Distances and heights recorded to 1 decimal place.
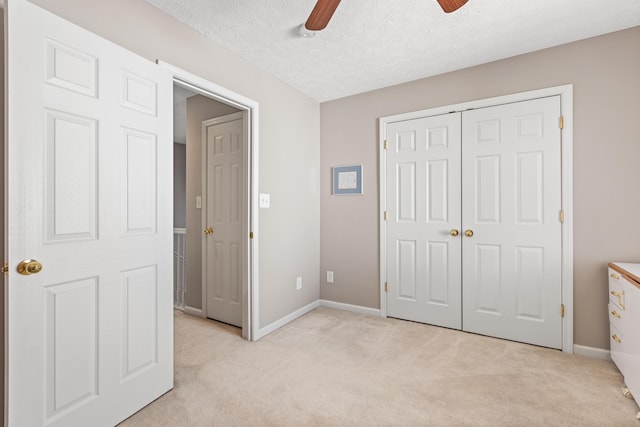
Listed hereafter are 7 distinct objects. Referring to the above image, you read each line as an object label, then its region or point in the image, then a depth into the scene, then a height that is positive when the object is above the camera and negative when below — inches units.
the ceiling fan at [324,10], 55.3 +40.3
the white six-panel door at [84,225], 49.1 -2.4
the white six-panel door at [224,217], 119.0 -2.0
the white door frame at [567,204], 92.4 +2.6
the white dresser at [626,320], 66.4 -26.6
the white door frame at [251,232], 104.1 -6.9
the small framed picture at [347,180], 132.3 +14.8
